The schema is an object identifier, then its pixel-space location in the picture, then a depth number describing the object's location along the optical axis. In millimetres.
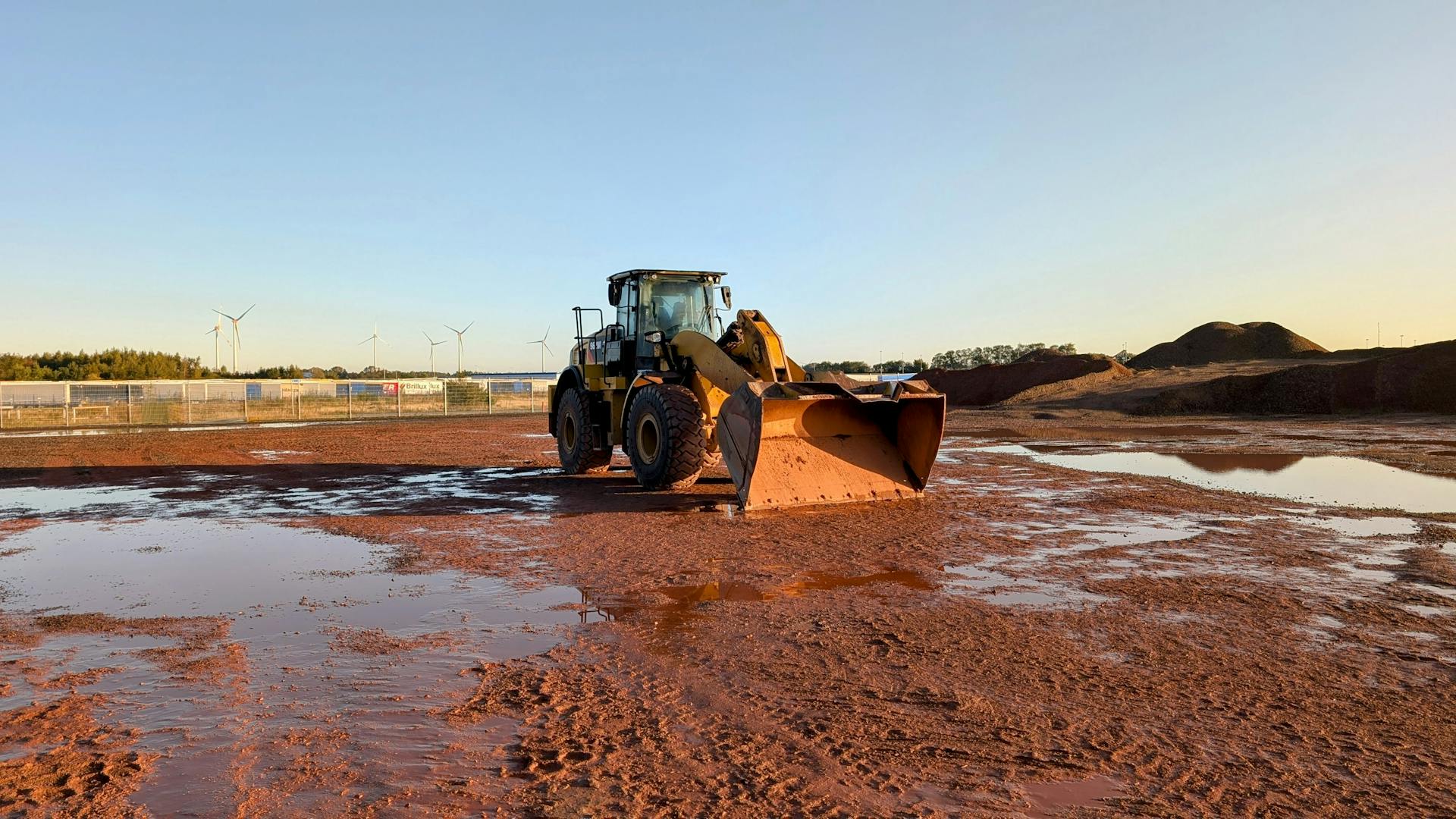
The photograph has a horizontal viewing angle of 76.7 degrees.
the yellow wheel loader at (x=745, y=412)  10164
